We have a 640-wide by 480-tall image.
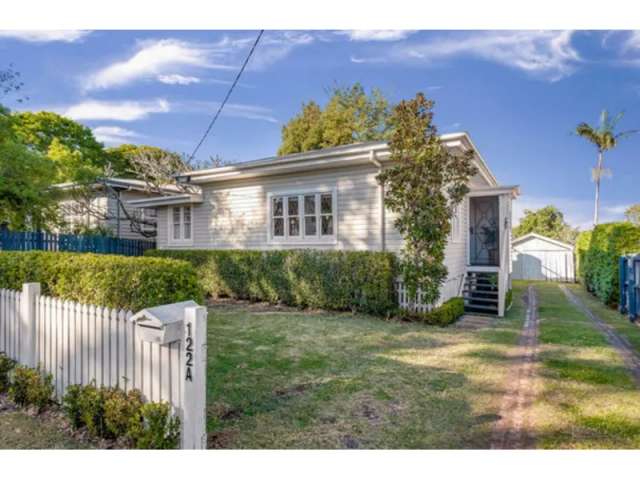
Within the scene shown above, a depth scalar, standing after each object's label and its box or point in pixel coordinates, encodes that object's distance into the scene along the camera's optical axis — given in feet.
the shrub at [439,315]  24.16
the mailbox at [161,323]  8.08
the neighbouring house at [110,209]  50.34
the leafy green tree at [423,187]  24.29
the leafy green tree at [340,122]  85.76
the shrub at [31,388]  11.53
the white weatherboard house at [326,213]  28.46
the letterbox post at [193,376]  8.22
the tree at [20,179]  28.63
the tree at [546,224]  111.75
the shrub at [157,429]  8.21
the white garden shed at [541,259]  66.03
